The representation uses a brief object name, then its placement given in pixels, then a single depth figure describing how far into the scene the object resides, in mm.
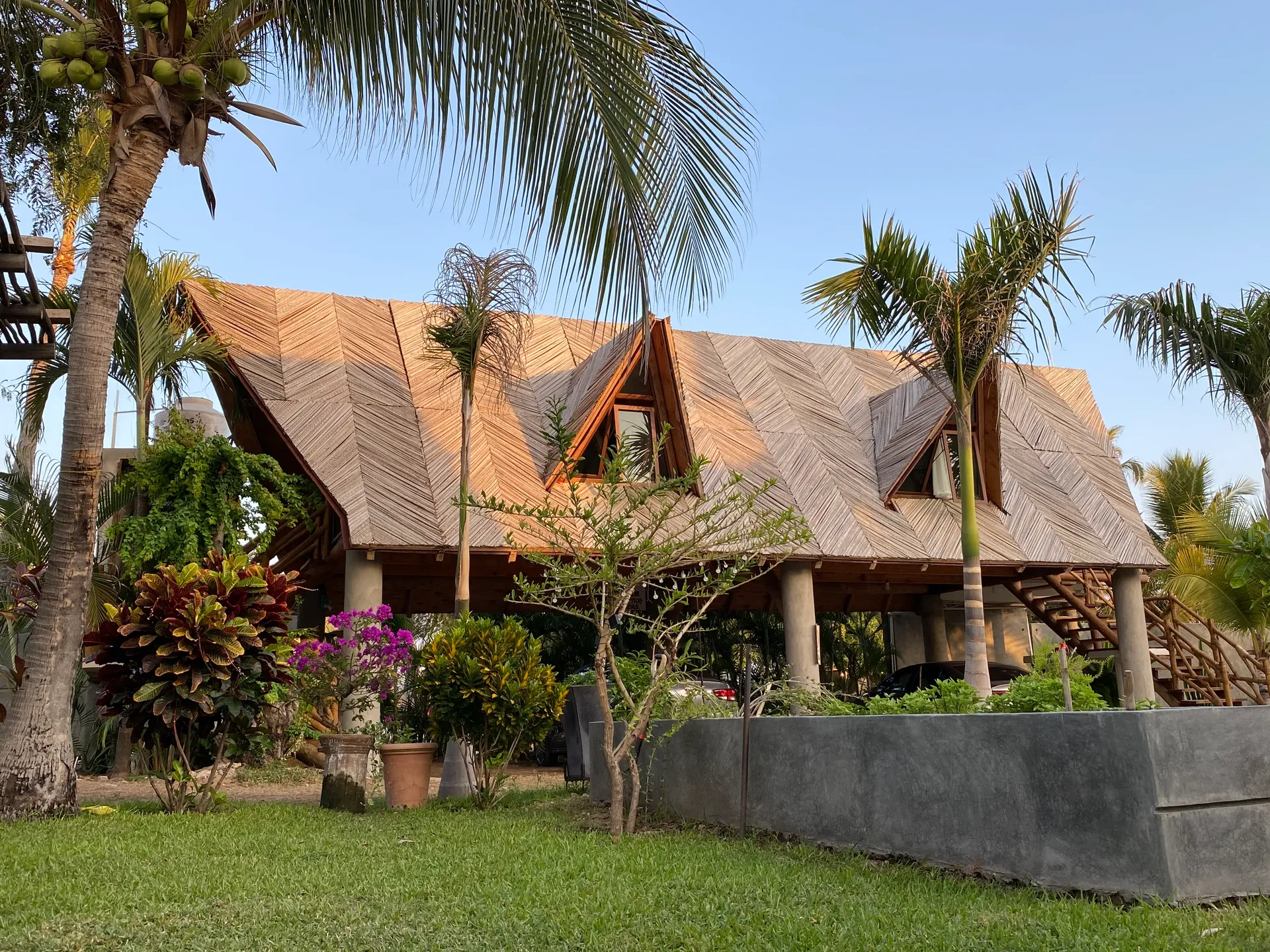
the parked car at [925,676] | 14953
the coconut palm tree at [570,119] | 4711
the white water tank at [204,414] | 14930
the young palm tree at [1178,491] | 26750
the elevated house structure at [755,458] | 13797
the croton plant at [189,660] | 8078
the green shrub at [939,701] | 6945
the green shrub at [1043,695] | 6305
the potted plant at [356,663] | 10992
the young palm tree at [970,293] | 11266
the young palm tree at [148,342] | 12648
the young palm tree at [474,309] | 11695
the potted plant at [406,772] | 9516
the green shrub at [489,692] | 9516
